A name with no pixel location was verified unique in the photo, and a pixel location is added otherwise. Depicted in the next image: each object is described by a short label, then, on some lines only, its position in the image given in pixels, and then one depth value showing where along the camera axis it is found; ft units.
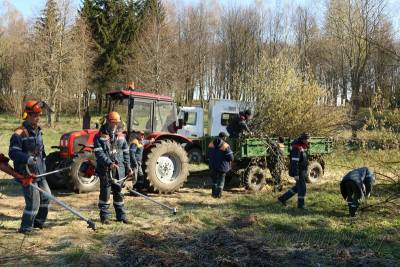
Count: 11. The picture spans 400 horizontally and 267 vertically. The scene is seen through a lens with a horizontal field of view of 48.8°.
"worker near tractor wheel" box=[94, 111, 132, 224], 22.35
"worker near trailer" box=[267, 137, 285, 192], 35.01
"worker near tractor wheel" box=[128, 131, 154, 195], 29.65
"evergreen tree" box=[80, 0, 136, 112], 114.52
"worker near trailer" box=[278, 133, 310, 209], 28.30
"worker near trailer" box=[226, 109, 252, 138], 35.52
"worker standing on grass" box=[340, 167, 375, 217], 26.18
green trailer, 34.04
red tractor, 30.40
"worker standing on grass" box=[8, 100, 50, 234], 19.90
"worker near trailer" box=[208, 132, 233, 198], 31.24
